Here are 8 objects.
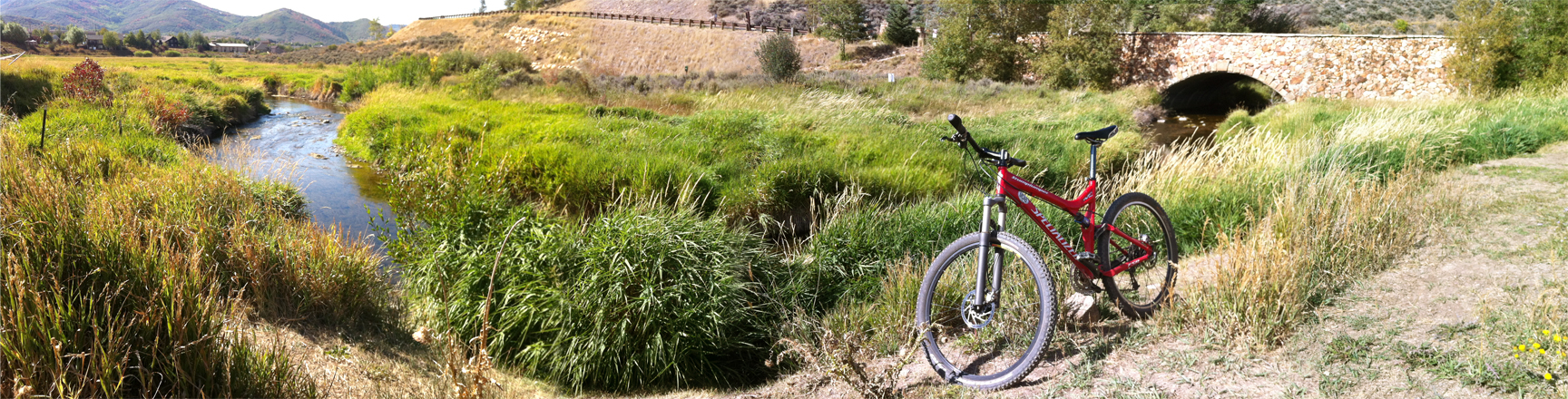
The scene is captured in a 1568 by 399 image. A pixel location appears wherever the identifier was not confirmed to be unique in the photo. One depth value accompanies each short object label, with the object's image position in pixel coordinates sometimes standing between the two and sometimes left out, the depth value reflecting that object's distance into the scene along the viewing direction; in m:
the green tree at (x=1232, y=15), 39.00
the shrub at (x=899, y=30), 42.81
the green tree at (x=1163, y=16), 40.94
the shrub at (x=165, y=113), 13.44
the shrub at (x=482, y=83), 20.98
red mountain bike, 3.41
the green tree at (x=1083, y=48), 29.14
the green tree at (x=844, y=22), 43.75
